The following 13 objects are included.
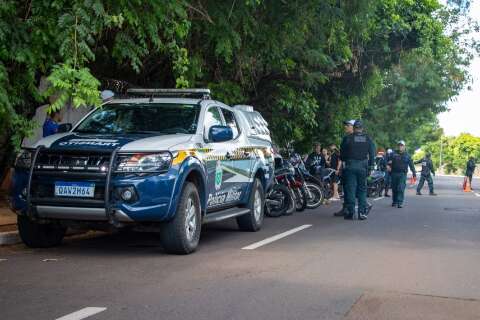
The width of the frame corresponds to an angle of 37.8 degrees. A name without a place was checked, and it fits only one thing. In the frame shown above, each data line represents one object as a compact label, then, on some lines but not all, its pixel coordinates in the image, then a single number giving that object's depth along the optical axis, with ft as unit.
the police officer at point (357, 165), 45.88
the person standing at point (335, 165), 66.59
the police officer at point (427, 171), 88.36
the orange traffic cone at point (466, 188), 106.96
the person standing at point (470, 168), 112.88
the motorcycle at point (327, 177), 63.52
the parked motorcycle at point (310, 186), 54.19
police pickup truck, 25.45
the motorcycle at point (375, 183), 78.33
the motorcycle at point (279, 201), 47.60
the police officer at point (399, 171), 61.05
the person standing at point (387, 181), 82.84
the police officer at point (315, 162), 65.36
